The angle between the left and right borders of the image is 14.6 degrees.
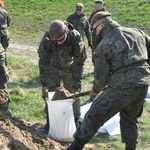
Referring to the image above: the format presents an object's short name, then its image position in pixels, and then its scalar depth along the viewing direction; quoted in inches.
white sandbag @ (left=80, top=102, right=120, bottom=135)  389.6
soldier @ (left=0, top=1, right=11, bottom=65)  511.4
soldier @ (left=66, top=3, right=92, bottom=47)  612.4
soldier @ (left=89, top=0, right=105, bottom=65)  567.9
